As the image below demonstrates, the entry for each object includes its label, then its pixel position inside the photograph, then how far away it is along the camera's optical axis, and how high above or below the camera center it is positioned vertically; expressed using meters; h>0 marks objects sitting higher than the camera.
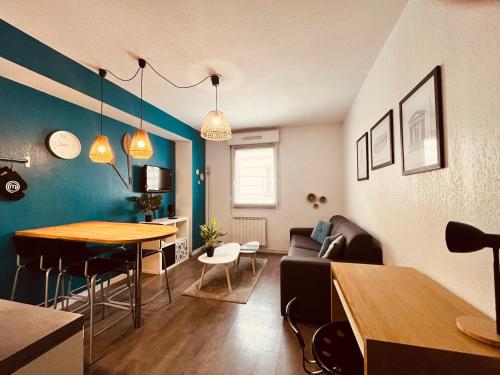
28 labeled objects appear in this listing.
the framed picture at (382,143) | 1.85 +0.51
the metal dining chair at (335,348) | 1.04 -0.82
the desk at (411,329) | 0.67 -0.49
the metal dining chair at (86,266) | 1.81 -0.63
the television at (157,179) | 3.46 +0.30
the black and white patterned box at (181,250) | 3.70 -0.96
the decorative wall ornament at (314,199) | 4.38 -0.08
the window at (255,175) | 4.64 +0.45
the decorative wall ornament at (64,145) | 2.30 +0.59
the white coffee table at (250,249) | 3.33 -0.84
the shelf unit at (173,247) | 3.35 -0.89
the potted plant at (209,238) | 2.88 -0.58
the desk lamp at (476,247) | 0.67 -0.17
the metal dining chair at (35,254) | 1.81 -0.49
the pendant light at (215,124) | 2.12 +0.71
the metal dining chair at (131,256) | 2.33 -0.67
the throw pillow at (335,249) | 2.22 -0.56
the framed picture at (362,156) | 2.60 +0.51
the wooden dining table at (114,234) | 1.78 -0.34
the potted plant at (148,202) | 3.29 -0.09
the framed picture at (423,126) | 1.18 +0.43
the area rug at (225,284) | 2.59 -1.20
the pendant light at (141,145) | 2.11 +0.51
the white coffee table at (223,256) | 2.70 -0.81
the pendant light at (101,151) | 2.14 +0.46
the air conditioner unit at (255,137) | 4.45 +1.25
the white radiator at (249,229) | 4.53 -0.72
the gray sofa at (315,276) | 2.03 -0.77
